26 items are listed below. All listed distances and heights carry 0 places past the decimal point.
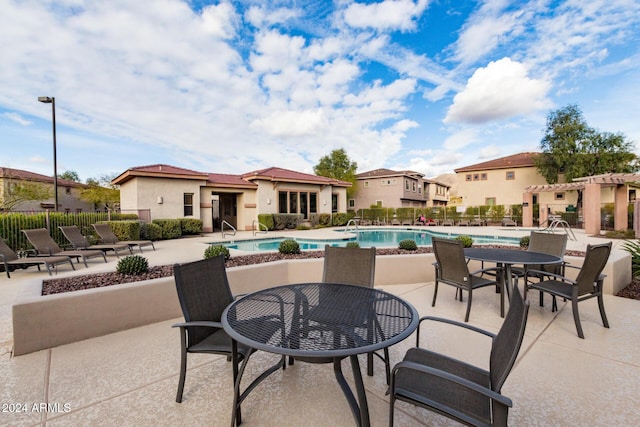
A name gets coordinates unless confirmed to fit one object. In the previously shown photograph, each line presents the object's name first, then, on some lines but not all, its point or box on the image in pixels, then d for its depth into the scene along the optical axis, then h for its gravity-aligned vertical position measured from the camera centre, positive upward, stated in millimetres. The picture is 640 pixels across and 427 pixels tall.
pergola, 12145 +381
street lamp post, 9594 +3965
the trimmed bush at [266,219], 16312 -452
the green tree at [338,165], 33188 +5653
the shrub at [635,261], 5234 -1050
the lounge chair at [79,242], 7734 -806
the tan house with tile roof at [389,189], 28984 +2342
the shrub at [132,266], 4160 -813
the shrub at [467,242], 5992 -733
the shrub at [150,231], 11844 -808
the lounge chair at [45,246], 6441 -759
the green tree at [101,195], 25875 +1768
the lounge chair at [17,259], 5730 -974
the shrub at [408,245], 6364 -830
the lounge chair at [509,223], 19547 -1032
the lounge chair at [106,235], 8406 -666
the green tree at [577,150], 20688 +4621
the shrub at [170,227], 12695 -706
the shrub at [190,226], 13695 -680
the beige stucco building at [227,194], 13422 +1103
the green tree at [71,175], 45103 +6496
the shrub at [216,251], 5059 -737
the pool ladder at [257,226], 15705 -875
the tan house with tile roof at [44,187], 18844 +2047
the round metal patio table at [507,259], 3615 -705
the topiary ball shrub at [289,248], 5957 -808
